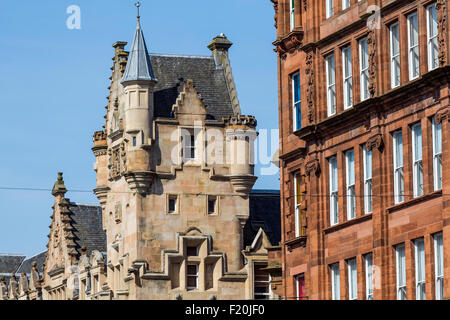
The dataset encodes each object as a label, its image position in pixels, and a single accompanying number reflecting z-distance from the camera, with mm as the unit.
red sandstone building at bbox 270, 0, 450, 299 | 61750
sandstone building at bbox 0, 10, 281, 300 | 108062
